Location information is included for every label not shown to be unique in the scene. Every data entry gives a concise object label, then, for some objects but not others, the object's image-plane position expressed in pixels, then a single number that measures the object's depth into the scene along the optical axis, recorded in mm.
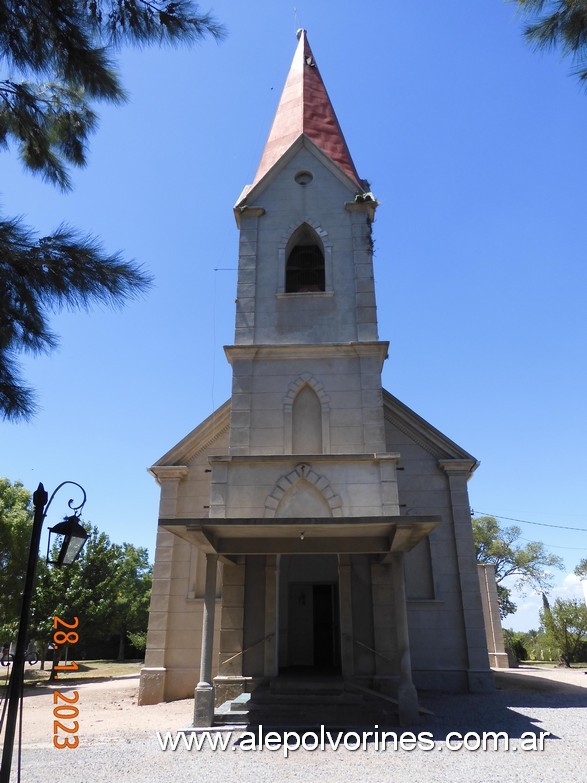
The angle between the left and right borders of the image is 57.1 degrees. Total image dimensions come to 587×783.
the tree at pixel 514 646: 28539
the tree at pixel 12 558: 22797
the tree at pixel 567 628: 30281
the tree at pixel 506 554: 49375
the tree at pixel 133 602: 38500
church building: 10914
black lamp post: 4906
